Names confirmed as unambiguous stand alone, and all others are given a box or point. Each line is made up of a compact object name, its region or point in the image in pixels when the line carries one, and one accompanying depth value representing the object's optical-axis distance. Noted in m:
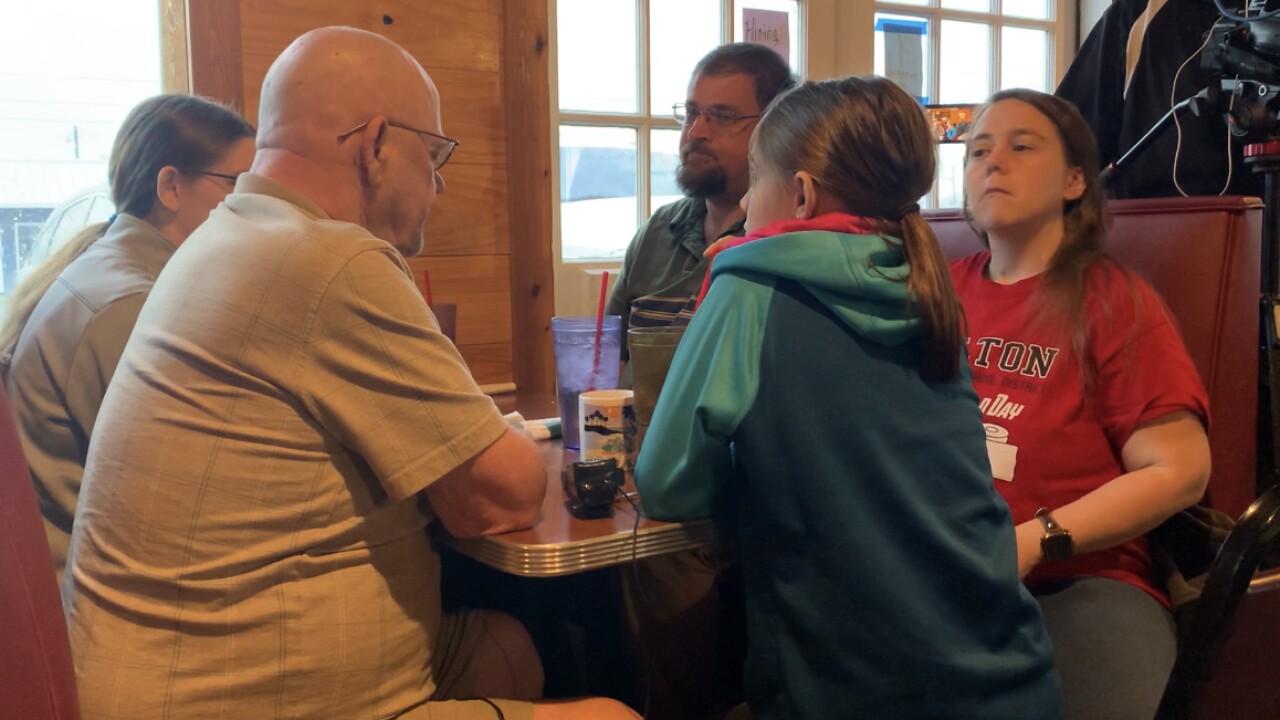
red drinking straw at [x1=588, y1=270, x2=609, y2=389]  1.28
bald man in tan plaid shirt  0.89
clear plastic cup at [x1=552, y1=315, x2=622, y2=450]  1.29
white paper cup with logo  1.17
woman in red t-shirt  1.21
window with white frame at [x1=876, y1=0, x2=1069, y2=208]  2.97
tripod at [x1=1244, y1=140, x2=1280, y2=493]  1.31
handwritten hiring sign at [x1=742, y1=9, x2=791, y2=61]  2.69
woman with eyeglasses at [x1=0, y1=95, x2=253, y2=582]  1.28
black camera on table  1.01
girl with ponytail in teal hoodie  0.94
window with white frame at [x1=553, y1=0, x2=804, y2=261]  2.49
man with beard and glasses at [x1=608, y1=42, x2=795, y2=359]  1.90
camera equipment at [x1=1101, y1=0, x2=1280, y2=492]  1.33
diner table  0.92
